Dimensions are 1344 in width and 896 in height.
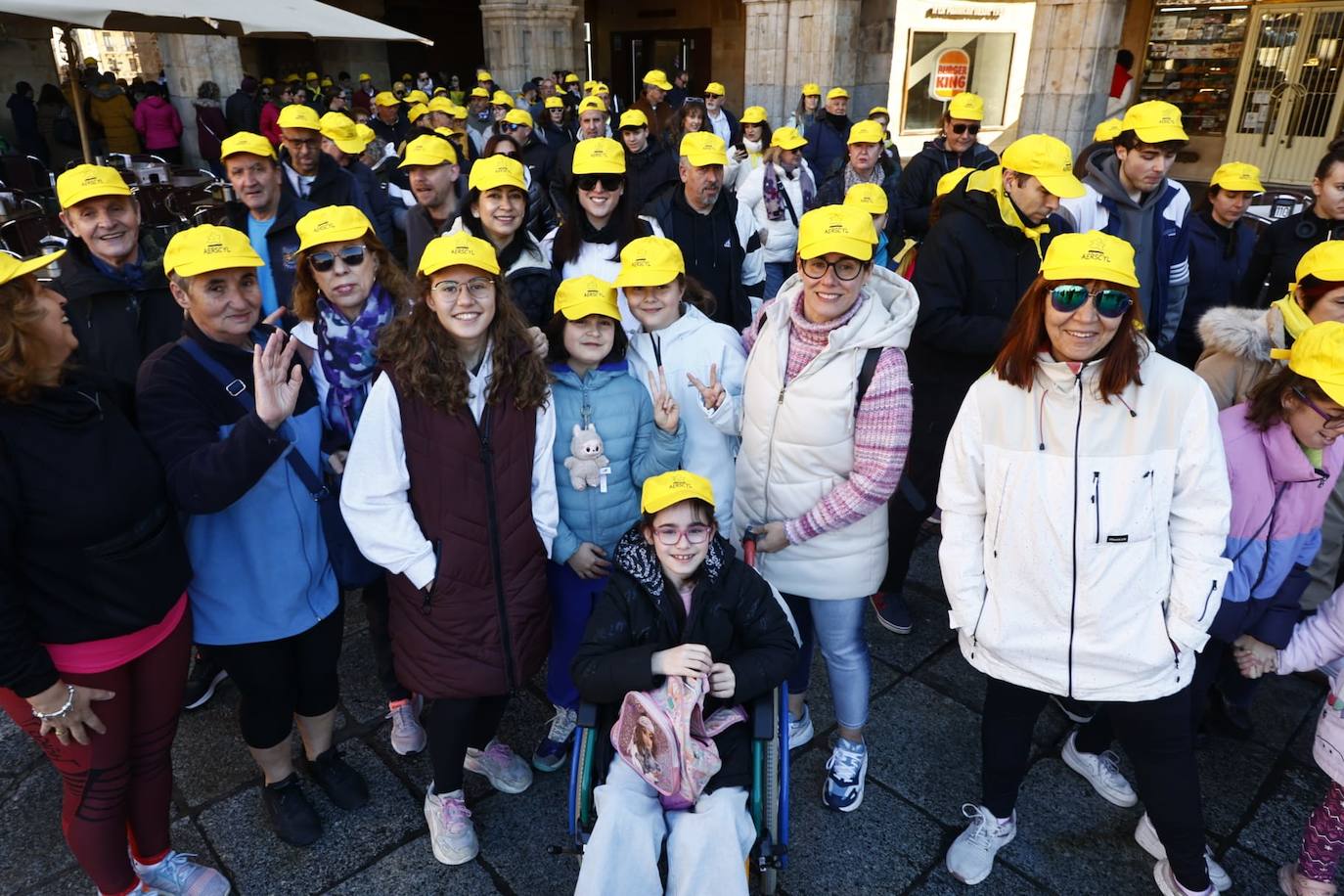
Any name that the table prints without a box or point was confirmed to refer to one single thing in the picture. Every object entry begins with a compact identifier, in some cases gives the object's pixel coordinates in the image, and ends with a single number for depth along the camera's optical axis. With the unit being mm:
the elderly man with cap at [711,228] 4570
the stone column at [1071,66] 10375
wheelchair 2301
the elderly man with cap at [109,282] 3145
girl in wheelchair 2240
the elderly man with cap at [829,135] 9281
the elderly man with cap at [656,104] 10477
